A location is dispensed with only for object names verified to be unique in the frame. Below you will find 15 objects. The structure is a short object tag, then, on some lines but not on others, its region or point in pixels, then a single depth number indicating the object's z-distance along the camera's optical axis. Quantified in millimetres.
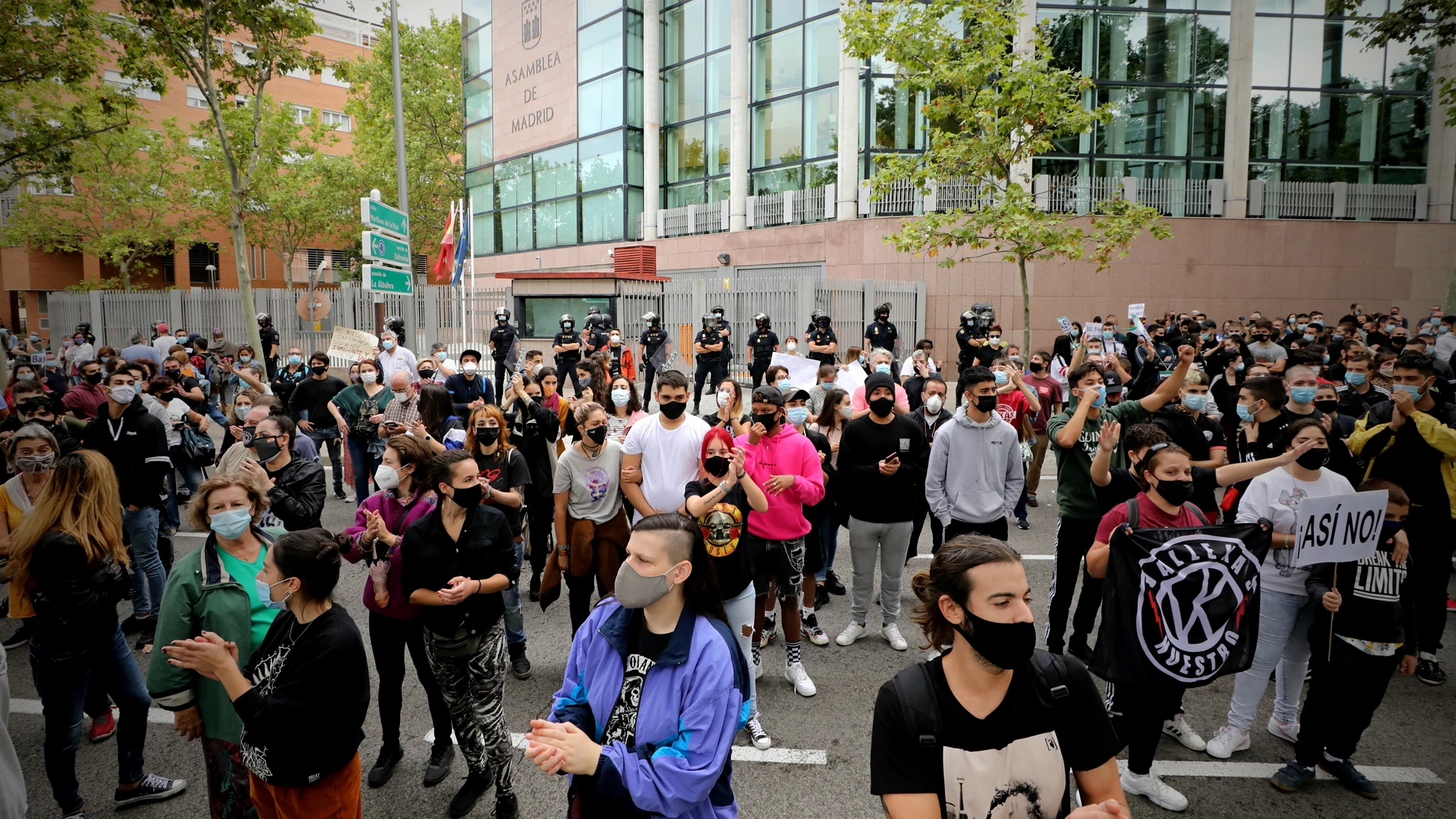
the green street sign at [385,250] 11367
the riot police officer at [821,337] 15442
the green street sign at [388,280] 11297
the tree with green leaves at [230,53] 14070
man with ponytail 2119
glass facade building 23844
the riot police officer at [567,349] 14922
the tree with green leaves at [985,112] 13906
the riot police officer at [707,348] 16359
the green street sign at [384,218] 11219
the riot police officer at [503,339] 16625
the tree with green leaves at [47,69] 13094
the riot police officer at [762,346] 16672
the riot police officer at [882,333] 16438
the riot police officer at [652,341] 17281
